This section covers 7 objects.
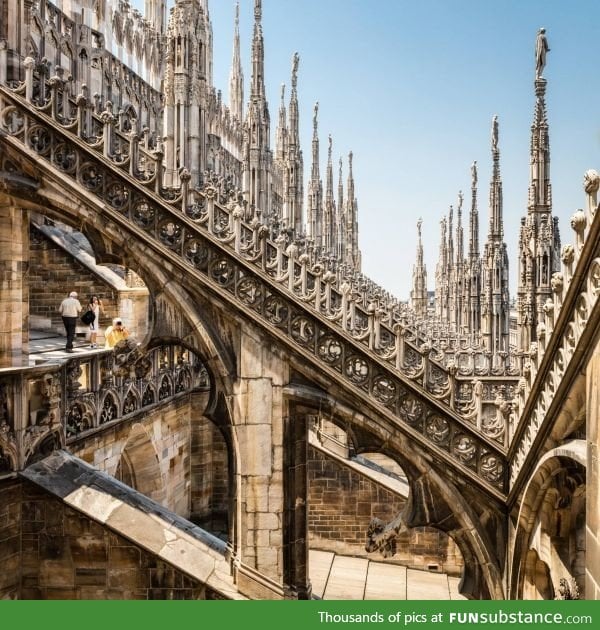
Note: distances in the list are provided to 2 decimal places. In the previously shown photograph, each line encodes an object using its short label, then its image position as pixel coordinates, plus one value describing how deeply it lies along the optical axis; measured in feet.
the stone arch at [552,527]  20.36
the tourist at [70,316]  43.34
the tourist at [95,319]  48.39
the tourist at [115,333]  42.37
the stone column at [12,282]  28.40
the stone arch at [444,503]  24.12
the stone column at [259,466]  25.23
